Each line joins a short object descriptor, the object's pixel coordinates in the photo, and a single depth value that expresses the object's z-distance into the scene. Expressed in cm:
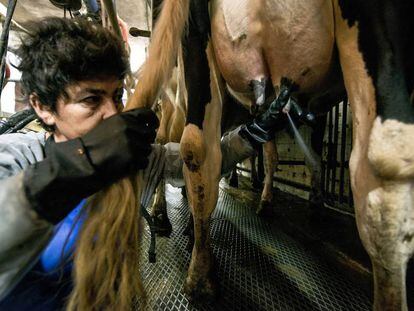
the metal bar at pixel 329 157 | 276
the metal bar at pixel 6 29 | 118
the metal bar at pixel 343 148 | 244
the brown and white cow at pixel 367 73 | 71
